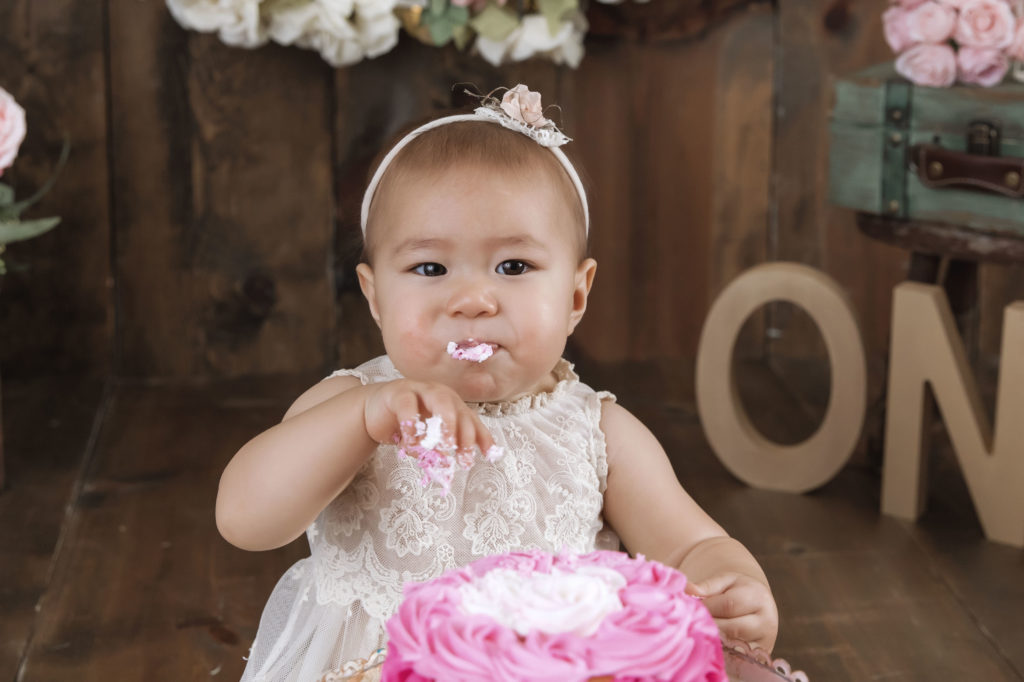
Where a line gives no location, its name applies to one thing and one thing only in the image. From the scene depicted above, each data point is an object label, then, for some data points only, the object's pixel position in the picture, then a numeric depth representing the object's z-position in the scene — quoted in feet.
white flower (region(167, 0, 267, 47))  7.54
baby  3.67
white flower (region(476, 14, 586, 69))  7.94
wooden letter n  6.54
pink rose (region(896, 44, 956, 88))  6.70
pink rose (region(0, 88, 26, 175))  6.38
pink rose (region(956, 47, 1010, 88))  6.56
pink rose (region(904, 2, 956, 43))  6.59
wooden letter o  7.20
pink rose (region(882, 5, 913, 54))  6.79
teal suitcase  6.48
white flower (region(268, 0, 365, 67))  7.60
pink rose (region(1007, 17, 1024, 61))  6.42
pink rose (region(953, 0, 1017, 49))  6.43
